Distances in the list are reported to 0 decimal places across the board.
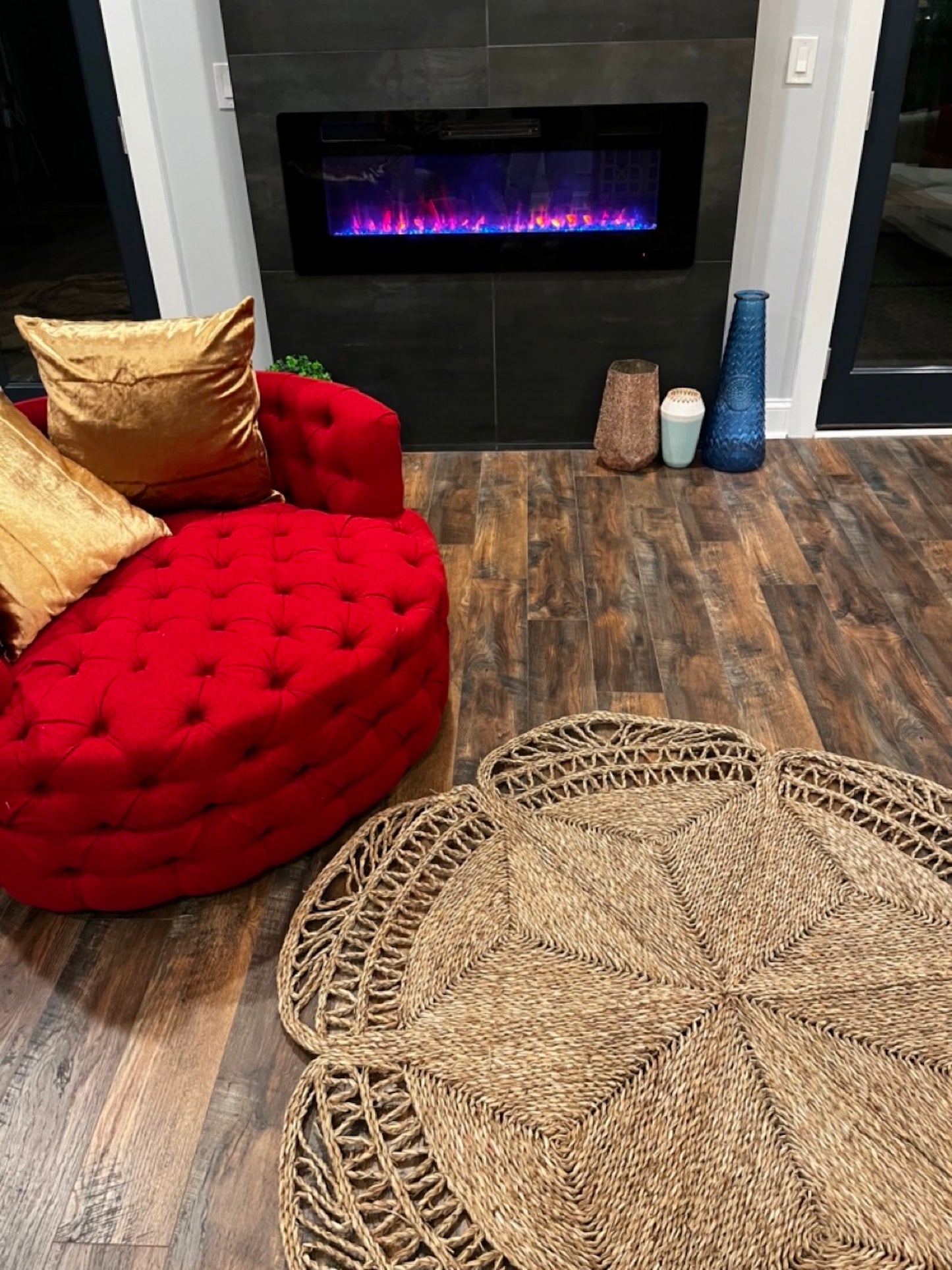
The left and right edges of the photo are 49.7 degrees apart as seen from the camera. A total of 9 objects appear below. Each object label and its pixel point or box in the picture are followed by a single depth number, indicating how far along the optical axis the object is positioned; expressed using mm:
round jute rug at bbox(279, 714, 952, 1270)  1426
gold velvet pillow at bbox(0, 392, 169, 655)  1865
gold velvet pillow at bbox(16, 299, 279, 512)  2094
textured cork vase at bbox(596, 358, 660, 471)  3357
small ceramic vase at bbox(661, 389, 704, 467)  3391
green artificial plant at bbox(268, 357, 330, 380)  3195
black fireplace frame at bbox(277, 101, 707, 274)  3074
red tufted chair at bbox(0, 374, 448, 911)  1688
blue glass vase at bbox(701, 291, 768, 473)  3262
